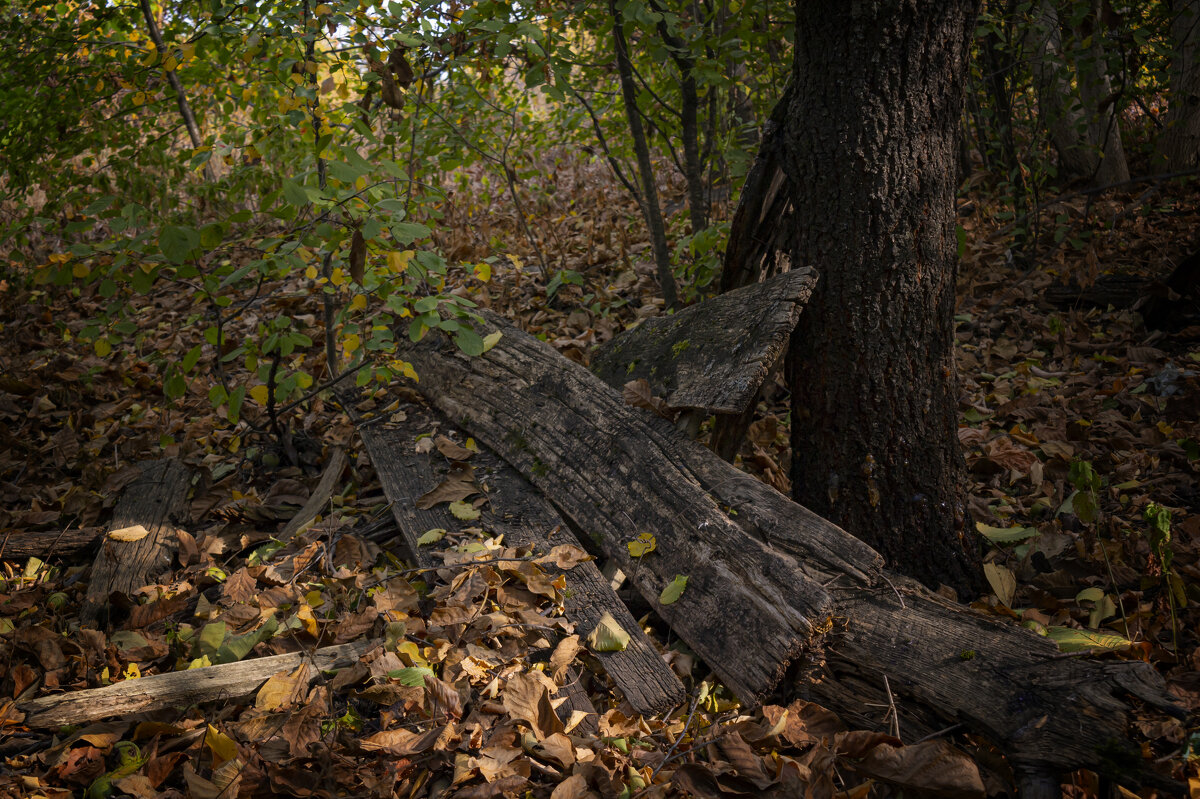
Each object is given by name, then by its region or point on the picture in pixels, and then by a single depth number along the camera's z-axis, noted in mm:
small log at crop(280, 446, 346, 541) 2771
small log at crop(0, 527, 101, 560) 2551
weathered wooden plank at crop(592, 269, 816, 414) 2197
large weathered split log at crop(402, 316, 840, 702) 1866
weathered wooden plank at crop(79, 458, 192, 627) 2338
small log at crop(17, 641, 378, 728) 1761
